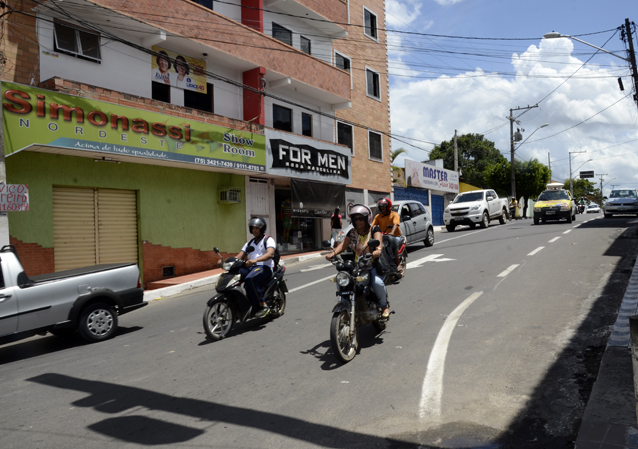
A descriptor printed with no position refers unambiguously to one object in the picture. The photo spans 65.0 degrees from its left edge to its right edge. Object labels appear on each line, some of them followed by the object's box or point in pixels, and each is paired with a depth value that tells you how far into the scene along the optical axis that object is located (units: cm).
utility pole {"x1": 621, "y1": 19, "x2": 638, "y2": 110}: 2206
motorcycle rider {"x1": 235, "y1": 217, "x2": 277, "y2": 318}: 747
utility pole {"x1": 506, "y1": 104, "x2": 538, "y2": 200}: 4125
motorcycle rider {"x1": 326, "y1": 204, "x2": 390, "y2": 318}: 620
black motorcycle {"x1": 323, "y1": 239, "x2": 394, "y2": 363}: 544
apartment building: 1190
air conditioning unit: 1688
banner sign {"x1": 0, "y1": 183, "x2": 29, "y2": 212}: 946
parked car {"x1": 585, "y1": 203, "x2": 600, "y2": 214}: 6106
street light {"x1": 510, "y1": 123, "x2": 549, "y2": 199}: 4116
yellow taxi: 2422
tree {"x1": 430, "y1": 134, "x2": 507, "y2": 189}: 5831
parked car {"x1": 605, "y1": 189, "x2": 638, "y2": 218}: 2723
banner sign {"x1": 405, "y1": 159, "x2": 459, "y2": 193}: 3192
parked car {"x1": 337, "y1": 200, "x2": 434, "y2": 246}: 1531
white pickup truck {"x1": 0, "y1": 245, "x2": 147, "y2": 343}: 701
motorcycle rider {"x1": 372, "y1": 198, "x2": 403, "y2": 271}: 993
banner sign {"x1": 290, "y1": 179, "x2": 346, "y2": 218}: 1947
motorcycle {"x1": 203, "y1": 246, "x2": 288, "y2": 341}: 701
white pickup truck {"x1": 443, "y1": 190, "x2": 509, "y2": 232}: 2345
